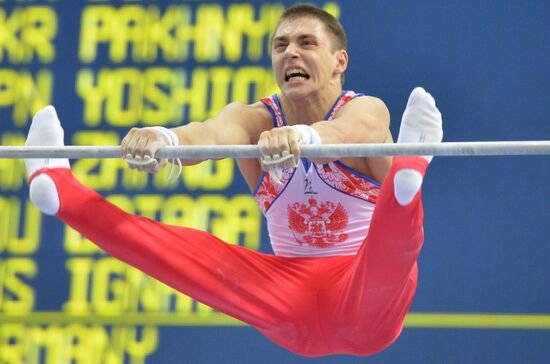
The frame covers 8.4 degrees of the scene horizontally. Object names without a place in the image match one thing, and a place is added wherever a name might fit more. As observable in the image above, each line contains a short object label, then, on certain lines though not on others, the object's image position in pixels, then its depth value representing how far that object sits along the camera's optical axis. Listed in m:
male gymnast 8.31
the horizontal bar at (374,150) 8.21
